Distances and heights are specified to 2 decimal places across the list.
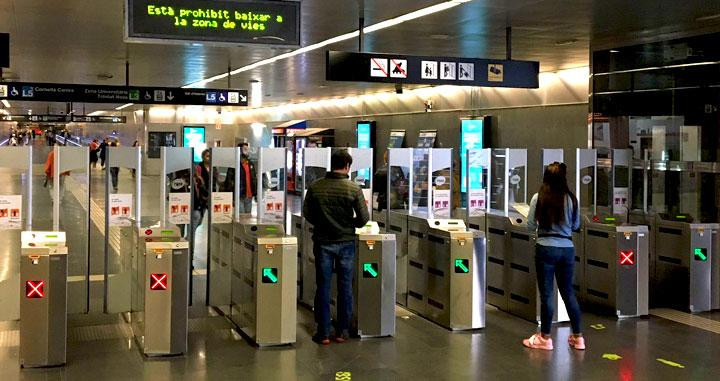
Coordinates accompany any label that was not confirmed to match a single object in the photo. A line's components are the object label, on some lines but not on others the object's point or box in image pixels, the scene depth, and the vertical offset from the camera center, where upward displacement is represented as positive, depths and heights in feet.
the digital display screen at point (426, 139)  61.77 +3.35
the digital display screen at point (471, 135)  55.26 +3.29
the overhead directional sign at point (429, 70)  25.38 +3.87
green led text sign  20.06 +4.27
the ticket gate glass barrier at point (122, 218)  23.70 -1.31
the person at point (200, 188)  30.68 -0.41
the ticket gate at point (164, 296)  20.30 -3.20
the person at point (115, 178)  31.78 -0.03
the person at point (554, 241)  20.88 -1.69
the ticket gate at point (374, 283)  22.97 -3.15
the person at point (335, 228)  21.58 -1.41
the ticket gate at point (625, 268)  25.91 -3.02
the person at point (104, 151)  23.70 +0.84
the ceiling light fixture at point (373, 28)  27.22 +6.38
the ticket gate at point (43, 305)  19.35 -3.29
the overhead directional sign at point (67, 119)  77.46 +6.32
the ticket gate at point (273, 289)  21.43 -3.14
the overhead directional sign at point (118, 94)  39.96 +4.65
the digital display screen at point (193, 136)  95.30 +5.33
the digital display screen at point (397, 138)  67.36 +3.66
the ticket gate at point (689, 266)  27.50 -3.11
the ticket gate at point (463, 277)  23.94 -3.07
